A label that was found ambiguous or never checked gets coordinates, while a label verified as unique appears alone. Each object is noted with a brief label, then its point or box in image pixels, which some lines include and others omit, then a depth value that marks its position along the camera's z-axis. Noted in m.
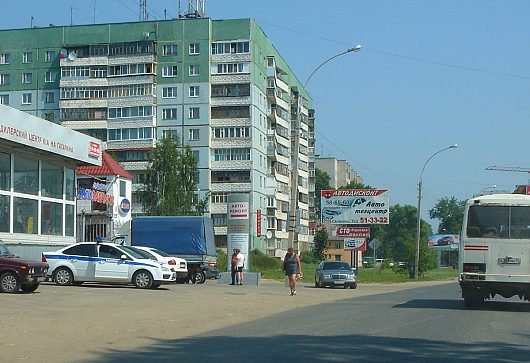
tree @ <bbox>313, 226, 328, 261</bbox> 101.86
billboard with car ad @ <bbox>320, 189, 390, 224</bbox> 60.09
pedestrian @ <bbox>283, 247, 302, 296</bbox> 30.74
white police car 29.84
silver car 41.66
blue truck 38.56
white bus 21.88
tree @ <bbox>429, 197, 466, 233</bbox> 178.00
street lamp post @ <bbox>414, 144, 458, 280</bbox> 60.84
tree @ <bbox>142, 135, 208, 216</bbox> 75.56
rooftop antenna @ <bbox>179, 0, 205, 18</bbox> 88.88
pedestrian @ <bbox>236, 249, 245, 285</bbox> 37.34
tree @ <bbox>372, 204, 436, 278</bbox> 162.50
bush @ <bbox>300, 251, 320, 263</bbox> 104.62
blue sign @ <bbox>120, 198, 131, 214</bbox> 57.67
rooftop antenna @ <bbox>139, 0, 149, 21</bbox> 90.56
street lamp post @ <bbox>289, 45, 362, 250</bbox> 36.78
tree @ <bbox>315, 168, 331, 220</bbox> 142.99
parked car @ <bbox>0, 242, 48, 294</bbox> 23.88
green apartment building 87.00
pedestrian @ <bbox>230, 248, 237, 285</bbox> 37.34
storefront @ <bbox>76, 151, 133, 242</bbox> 50.91
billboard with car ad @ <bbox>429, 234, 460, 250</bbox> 120.44
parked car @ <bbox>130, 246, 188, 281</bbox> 31.69
